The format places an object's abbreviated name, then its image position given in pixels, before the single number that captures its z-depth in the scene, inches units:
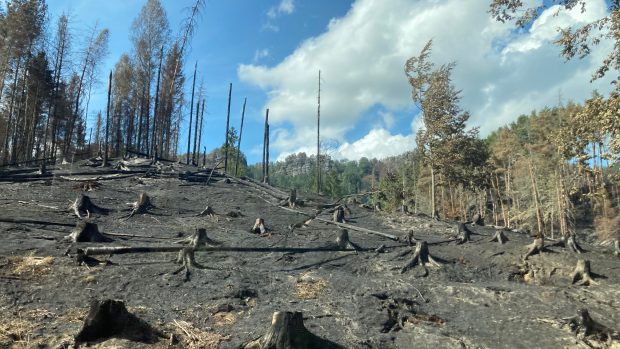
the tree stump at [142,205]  471.3
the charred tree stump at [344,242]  397.7
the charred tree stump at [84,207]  433.7
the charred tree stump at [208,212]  497.6
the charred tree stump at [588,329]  258.4
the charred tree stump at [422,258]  361.7
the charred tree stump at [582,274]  348.2
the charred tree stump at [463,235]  453.1
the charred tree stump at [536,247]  397.4
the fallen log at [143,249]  291.4
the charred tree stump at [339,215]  502.1
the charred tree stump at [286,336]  196.2
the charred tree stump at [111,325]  191.9
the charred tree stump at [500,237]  436.5
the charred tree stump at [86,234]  331.3
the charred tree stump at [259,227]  446.9
